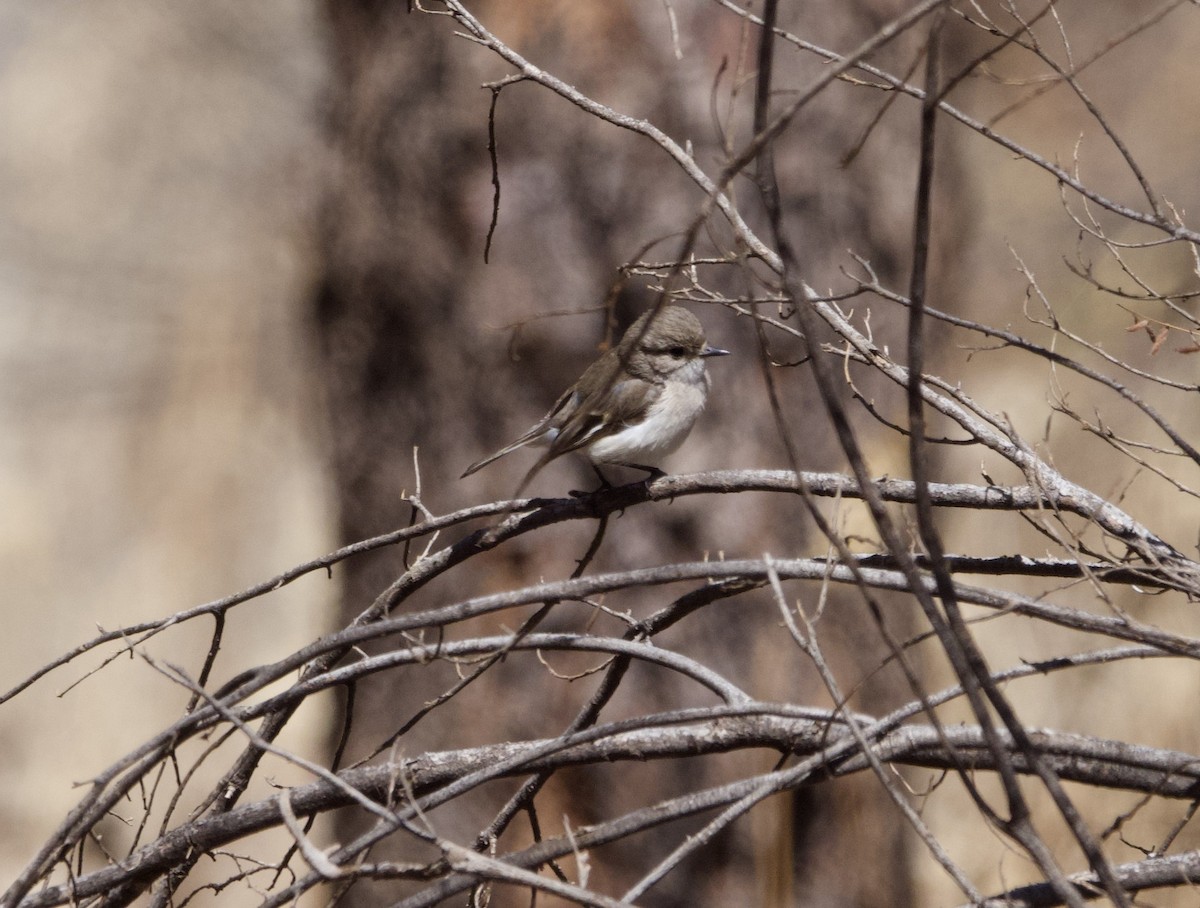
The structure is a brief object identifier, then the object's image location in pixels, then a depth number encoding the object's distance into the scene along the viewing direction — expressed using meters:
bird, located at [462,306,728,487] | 9.98
